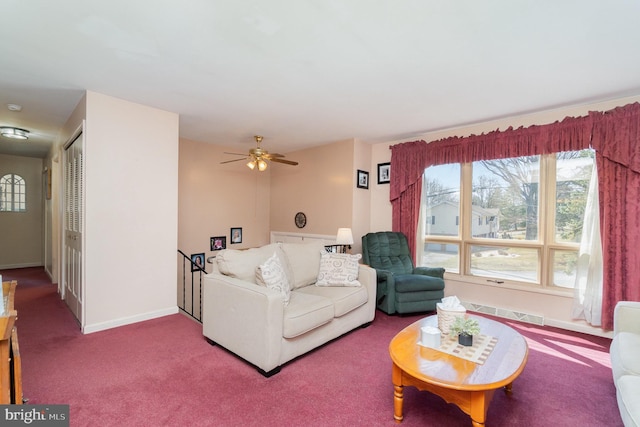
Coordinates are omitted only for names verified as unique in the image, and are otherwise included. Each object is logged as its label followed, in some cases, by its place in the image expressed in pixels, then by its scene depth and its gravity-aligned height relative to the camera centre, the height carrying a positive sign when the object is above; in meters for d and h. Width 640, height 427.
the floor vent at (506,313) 3.51 -1.27
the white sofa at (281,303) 2.28 -0.84
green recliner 3.60 -0.88
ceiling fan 4.03 +0.71
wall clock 5.44 -0.19
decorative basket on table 2.14 -0.77
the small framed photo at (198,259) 5.00 -0.87
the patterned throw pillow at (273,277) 2.54 -0.60
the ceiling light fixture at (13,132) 4.12 +1.04
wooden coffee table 1.54 -0.90
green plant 1.96 -0.77
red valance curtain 2.94 +0.49
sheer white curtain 3.14 -0.59
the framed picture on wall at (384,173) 4.86 +0.62
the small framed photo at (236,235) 5.61 -0.51
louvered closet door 3.18 -0.23
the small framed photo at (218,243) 5.30 -0.63
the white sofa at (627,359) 1.37 -0.86
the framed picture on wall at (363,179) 4.82 +0.52
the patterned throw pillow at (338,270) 3.25 -0.68
